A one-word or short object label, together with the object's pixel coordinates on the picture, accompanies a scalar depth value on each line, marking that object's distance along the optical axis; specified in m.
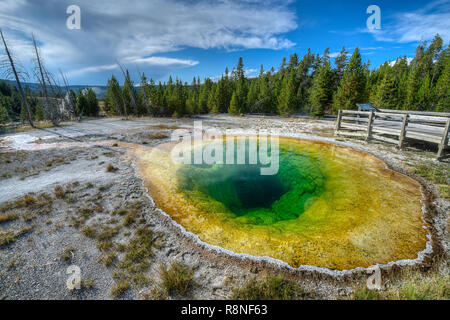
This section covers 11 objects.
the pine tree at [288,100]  37.38
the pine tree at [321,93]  32.41
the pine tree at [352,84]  29.41
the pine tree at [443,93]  32.06
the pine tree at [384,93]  30.44
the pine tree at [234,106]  41.38
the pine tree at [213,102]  47.49
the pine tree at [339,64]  41.78
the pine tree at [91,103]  47.96
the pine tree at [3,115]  26.47
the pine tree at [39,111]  44.02
